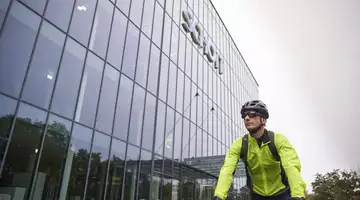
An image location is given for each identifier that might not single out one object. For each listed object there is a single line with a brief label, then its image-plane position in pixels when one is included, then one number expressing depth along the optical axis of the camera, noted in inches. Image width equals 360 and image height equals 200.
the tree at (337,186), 2114.5
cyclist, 126.2
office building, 332.8
